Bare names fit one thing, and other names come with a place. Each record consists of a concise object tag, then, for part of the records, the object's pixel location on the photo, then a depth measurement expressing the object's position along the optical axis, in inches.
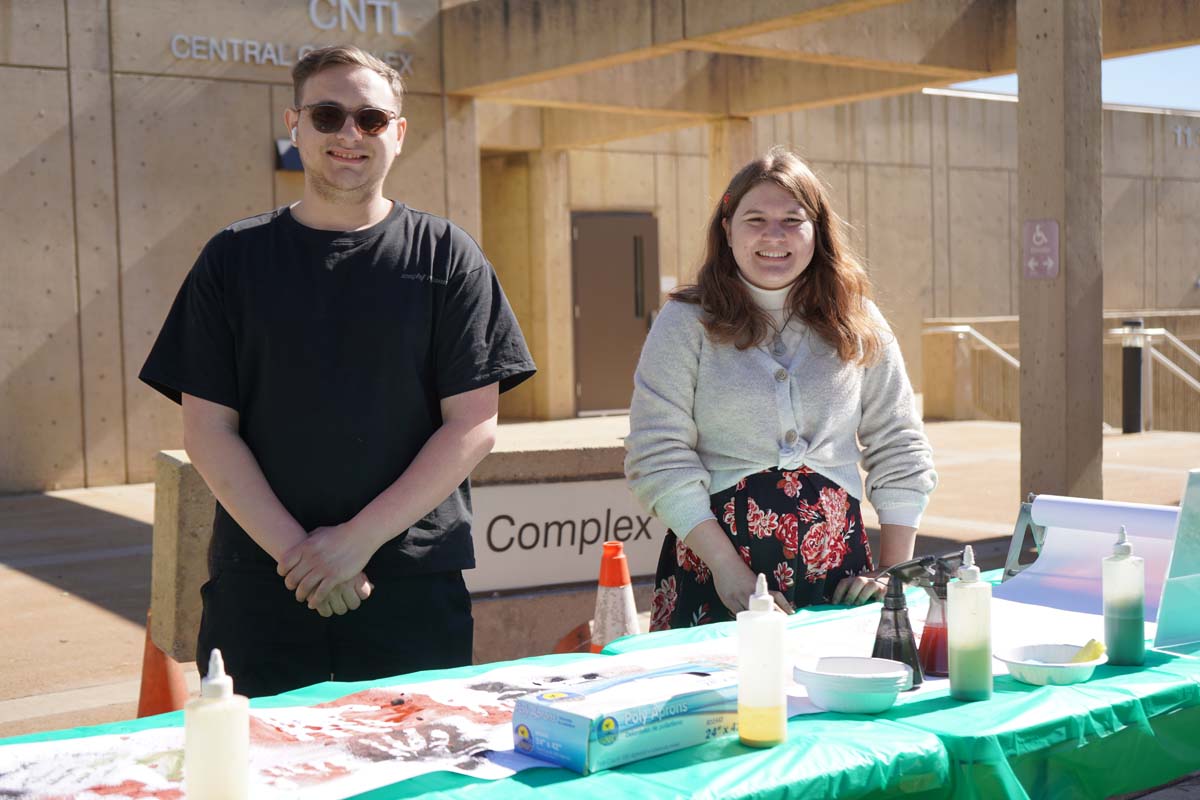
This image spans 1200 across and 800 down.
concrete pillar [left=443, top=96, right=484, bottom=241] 551.2
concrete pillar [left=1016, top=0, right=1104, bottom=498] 297.7
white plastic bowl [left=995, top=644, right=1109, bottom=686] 94.3
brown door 708.7
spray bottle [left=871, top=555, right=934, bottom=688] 93.3
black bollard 624.7
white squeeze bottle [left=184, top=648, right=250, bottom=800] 66.8
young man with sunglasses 106.3
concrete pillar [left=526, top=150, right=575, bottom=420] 693.3
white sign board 198.1
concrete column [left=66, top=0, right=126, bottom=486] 477.7
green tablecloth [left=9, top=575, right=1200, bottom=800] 75.6
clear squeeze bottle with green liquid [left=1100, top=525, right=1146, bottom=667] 99.5
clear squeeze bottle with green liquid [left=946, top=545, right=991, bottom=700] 89.6
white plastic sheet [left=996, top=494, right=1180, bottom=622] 114.3
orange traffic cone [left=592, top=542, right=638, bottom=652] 151.3
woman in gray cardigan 120.1
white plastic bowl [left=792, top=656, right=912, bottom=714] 87.6
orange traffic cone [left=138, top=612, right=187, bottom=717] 181.8
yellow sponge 96.7
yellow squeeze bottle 78.4
